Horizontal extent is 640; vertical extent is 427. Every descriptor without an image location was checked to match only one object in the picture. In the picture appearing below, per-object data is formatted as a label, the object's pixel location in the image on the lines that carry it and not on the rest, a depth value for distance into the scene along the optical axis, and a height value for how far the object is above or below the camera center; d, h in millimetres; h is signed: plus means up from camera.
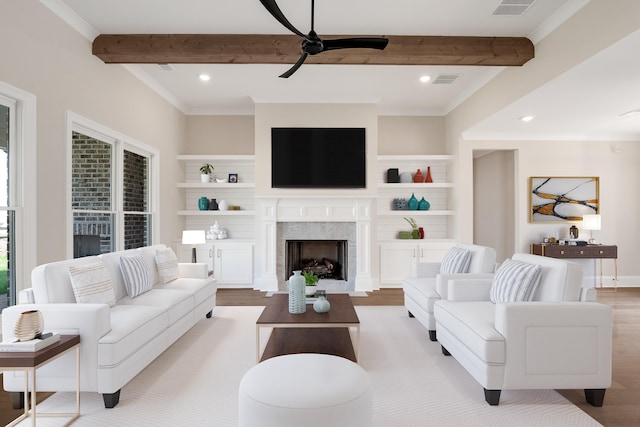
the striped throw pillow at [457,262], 3887 -533
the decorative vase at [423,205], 6438 +140
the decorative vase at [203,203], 6355 +182
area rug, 2184 -1233
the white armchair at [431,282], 3547 -764
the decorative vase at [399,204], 6500 +160
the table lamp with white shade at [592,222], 5855 -150
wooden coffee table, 2762 -1026
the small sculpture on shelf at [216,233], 6305 -338
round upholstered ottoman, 1569 -823
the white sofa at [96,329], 2289 -796
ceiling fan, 2623 +1232
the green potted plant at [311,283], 3563 -698
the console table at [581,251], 5742 -603
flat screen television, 5918 +893
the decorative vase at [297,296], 3092 -700
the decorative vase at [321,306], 3072 -780
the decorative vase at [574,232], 6039 -320
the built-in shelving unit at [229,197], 6551 +298
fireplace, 5898 -287
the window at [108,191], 3850 +270
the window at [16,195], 2963 +157
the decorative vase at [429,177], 6486 +637
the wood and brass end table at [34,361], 1896 -780
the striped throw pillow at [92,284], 2637 -526
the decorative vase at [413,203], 6453 +168
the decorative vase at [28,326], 2033 -630
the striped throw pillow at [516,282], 2734 -539
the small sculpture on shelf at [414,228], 6398 -271
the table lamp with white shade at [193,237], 5305 -345
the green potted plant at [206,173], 6348 +708
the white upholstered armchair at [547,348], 2316 -864
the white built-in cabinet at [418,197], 6312 +291
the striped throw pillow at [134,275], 3340 -568
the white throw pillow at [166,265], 3957 -569
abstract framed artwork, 6188 +265
